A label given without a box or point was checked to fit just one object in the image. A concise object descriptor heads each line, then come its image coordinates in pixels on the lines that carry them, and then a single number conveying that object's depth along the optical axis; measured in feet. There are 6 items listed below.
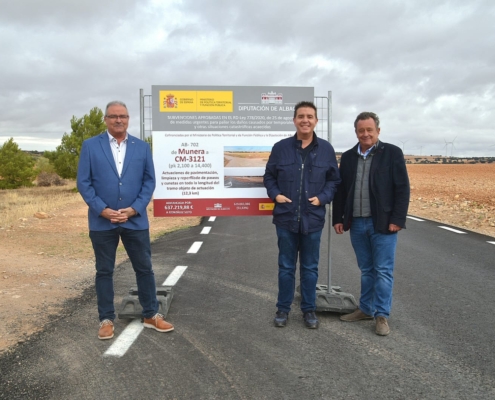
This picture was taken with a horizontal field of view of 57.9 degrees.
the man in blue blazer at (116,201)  13.42
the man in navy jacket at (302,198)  14.69
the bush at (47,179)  125.80
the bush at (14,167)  98.89
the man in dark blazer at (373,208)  14.37
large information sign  17.35
